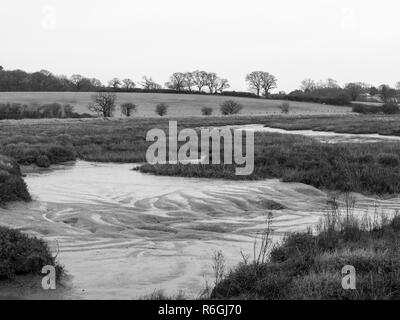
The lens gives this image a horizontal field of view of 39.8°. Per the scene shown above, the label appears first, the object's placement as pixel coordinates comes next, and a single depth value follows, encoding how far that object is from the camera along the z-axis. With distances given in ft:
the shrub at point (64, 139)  114.86
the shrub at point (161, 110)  319.27
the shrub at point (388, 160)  78.48
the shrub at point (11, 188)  52.60
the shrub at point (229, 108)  342.44
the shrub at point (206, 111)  329.31
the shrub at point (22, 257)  29.99
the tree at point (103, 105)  300.40
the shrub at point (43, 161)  87.76
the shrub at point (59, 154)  93.20
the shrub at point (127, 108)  307.91
